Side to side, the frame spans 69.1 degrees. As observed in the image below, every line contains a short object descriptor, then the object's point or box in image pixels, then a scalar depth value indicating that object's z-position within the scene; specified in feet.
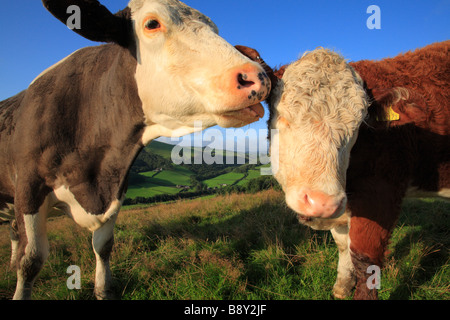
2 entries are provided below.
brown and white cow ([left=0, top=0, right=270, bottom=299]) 2.97
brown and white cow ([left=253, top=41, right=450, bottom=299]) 3.07
